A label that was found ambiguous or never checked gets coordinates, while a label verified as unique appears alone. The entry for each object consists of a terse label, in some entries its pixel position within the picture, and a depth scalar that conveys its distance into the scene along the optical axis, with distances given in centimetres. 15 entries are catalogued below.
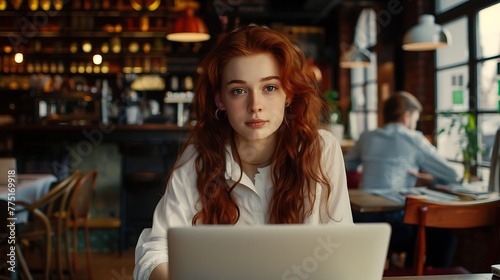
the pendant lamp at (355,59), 680
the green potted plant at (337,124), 582
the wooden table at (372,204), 279
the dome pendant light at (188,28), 598
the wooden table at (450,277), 129
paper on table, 304
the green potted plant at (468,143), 386
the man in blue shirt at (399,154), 376
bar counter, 539
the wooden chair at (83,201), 395
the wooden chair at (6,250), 301
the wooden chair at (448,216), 252
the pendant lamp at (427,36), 423
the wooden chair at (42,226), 344
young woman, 141
